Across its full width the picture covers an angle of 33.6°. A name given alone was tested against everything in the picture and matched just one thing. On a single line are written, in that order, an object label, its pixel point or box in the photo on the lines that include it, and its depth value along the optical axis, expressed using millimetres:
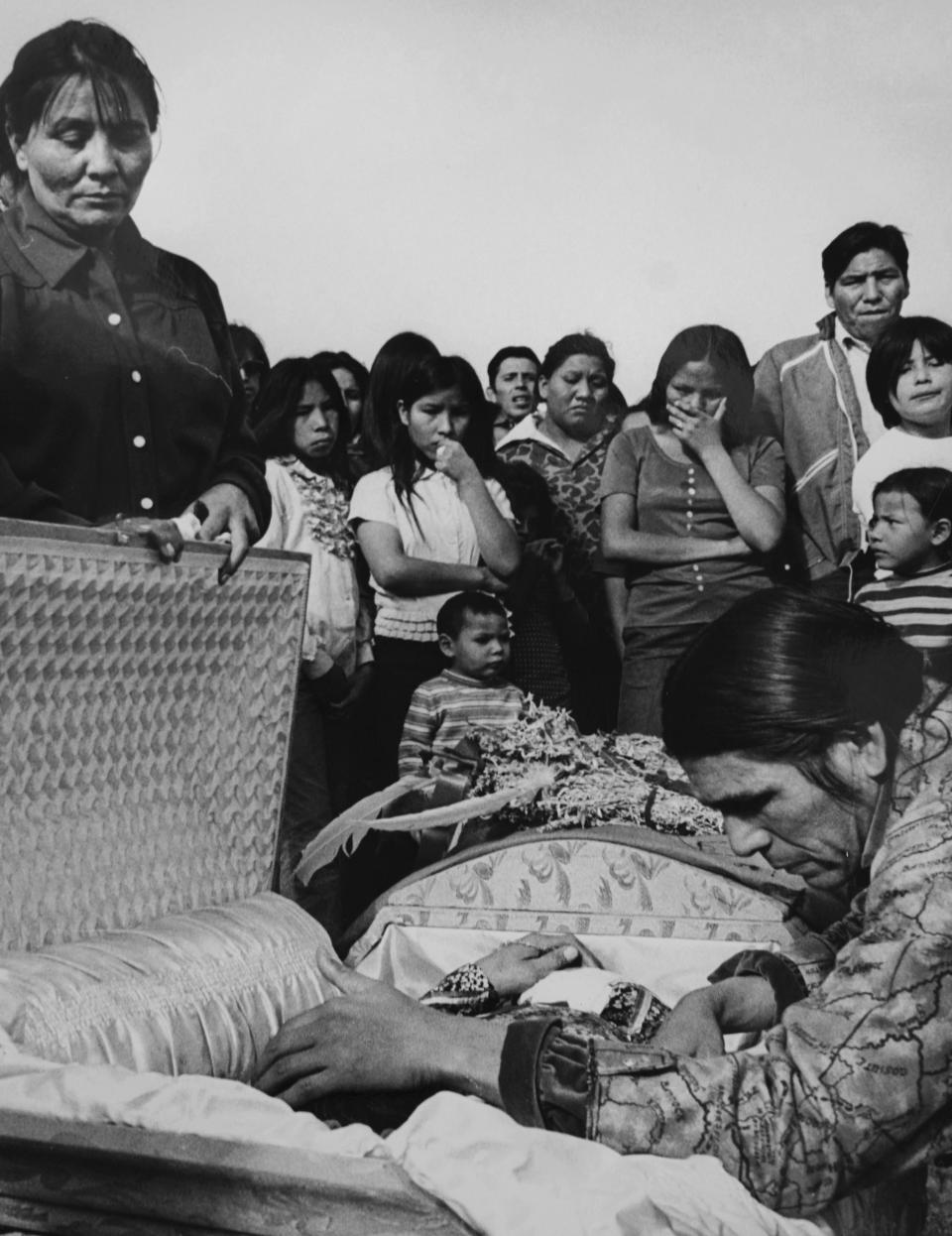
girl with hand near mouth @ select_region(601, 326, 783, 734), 3047
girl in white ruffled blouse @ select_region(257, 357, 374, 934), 3133
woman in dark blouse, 2539
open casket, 1348
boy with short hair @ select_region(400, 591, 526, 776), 3230
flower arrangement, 2883
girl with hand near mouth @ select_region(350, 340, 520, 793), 3256
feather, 2957
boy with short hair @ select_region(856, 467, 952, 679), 2770
